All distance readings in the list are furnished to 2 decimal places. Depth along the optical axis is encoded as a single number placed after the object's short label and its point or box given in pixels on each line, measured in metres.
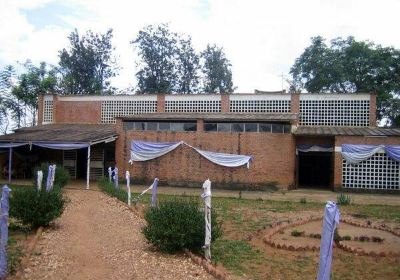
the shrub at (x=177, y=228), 8.09
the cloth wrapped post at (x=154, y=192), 12.87
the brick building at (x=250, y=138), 21.95
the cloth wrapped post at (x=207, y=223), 7.70
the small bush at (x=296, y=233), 10.70
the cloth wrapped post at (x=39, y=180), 11.07
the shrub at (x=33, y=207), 10.00
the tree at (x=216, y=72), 44.34
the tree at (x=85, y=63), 42.78
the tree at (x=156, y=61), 42.84
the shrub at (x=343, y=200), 17.48
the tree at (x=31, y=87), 35.75
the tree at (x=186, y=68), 43.28
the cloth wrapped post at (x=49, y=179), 12.82
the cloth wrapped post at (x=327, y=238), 5.59
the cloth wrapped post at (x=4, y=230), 6.35
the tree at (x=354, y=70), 32.28
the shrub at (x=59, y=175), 18.55
